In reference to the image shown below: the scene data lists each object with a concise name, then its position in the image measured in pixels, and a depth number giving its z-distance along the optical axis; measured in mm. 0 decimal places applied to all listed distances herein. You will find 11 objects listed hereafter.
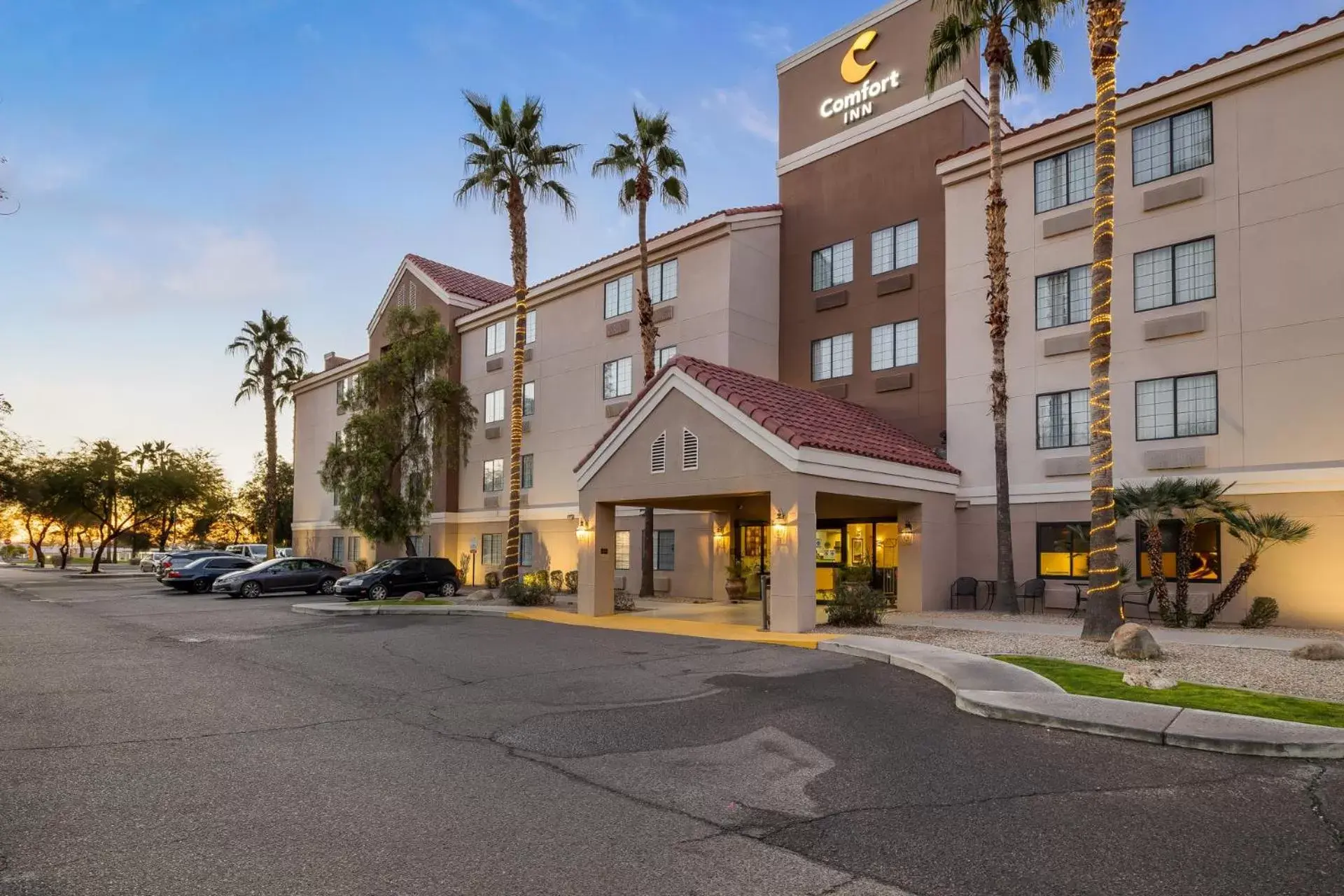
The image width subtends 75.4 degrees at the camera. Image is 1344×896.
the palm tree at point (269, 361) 49062
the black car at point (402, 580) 28875
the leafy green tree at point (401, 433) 34750
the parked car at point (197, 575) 35031
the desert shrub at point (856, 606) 17734
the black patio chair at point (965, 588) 22047
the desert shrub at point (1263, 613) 17594
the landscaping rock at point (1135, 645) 13031
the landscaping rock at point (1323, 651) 12609
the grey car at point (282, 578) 32531
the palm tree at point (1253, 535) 17031
